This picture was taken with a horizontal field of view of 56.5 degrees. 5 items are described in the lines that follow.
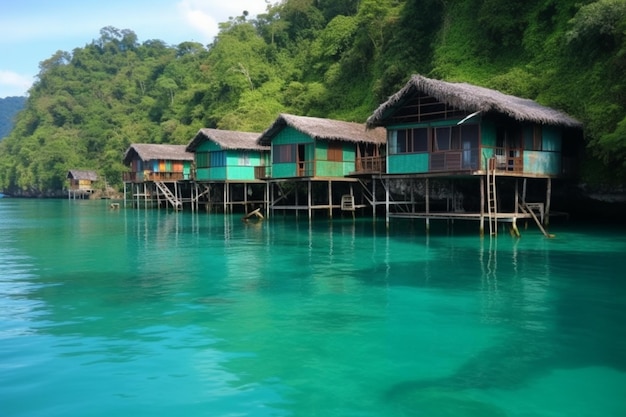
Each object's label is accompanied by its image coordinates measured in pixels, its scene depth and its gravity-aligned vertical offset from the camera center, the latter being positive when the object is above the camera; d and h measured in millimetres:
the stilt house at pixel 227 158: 35281 +2327
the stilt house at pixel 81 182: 72750 +1981
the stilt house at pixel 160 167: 44312 +2340
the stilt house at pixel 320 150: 28438 +2281
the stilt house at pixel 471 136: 19984 +2106
